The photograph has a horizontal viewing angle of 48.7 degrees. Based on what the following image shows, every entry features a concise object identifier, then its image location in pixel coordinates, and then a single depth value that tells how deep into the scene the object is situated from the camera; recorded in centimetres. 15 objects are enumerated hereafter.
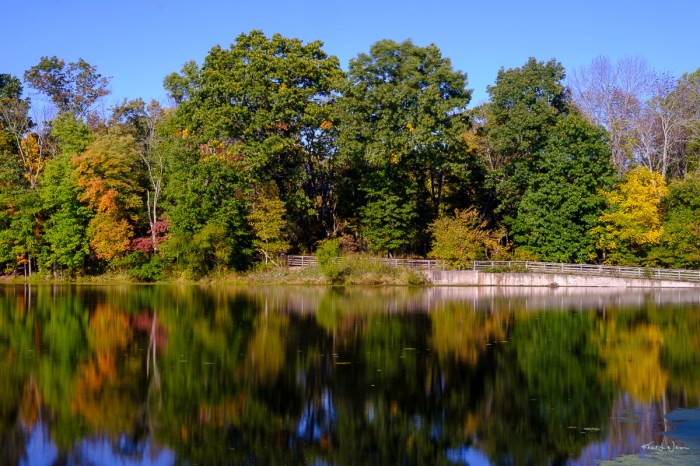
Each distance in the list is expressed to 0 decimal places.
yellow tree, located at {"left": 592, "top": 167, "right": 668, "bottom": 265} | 5519
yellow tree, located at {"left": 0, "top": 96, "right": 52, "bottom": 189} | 7144
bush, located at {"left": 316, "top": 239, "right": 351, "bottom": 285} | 5431
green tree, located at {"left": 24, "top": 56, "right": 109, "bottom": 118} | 8231
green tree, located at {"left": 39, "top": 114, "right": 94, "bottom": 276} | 6034
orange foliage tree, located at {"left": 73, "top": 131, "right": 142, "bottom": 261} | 5906
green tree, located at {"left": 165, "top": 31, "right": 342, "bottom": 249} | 5594
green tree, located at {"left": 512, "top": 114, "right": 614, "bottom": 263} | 5594
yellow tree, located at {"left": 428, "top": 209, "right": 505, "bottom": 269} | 5606
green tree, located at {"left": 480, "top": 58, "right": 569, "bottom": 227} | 5869
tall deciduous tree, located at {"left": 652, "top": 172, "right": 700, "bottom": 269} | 5456
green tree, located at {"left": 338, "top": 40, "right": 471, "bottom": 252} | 5669
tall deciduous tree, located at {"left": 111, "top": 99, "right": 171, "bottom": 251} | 6350
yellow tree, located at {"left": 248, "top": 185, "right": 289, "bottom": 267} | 5722
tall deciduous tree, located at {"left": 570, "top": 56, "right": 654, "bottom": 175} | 7012
